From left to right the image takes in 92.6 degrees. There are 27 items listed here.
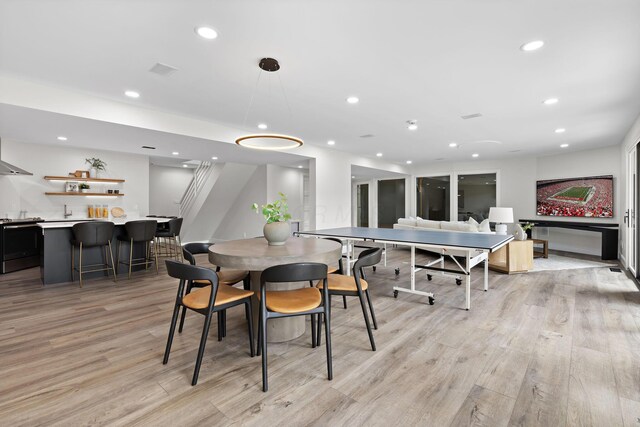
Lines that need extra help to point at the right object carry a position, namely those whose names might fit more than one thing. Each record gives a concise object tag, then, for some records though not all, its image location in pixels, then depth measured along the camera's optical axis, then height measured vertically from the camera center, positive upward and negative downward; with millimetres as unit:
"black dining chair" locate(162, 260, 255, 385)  2062 -636
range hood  5000 +713
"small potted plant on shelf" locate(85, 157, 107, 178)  6668 +1033
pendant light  2891 +1427
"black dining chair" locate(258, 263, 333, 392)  2006 -648
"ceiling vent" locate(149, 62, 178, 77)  3005 +1440
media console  6402 -413
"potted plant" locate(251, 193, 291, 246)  2867 -119
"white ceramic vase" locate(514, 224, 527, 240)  5492 -392
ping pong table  3400 -341
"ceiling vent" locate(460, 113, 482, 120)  4555 +1465
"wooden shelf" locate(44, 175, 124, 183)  6318 +709
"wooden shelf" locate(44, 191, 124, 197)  6391 +397
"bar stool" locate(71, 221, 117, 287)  4422 -362
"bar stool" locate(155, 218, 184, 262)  5741 -338
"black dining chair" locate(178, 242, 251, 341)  2688 -602
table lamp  6571 -59
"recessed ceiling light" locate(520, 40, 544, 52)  2555 +1424
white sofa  5855 -273
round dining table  2254 -344
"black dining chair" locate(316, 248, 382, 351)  2471 -620
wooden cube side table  5191 -784
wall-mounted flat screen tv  7051 +382
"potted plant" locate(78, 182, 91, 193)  6641 +547
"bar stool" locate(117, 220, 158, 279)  4930 -361
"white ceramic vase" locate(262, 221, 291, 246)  2861 -186
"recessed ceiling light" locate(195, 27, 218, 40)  2375 +1422
